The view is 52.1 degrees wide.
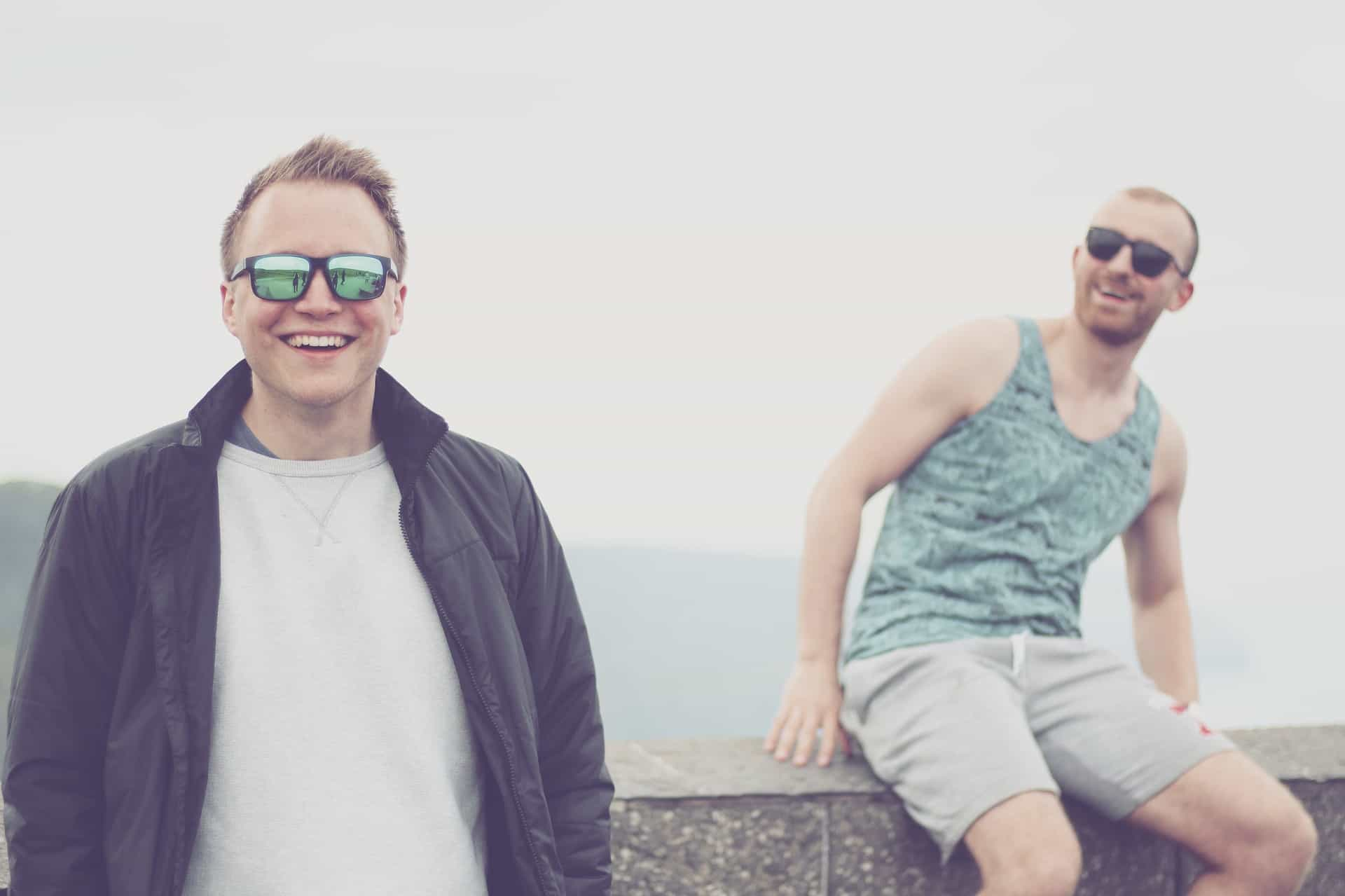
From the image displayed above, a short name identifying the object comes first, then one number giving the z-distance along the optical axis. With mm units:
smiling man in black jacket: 1987
